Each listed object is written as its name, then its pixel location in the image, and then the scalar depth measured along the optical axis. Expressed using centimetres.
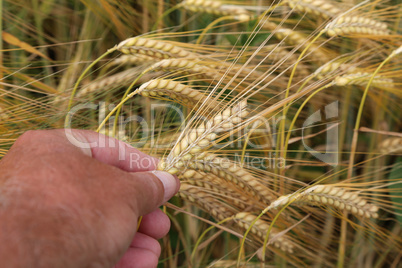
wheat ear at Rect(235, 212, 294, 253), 79
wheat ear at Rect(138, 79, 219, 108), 70
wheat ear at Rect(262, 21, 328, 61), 92
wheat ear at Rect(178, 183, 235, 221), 81
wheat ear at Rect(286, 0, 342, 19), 87
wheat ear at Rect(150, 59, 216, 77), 76
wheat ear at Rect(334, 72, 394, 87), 77
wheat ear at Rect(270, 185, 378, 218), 69
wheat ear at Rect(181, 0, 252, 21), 97
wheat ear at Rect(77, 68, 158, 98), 92
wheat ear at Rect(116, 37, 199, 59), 78
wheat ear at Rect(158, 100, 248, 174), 63
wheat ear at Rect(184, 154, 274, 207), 70
